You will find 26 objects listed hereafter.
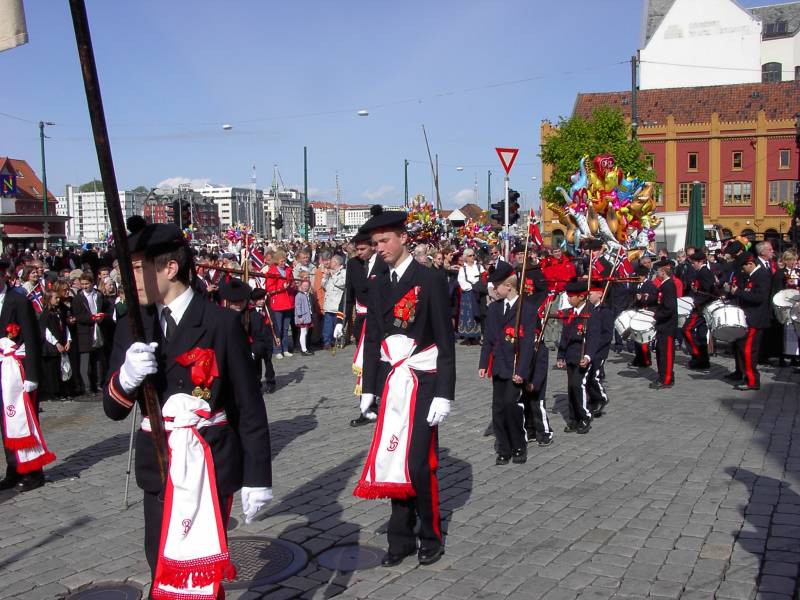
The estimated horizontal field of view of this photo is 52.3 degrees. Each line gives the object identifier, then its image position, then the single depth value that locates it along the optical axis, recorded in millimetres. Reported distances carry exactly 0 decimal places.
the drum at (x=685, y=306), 13570
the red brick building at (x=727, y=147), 63562
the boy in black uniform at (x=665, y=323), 11844
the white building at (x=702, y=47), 67250
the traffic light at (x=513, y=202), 15570
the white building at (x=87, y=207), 136125
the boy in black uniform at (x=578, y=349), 9195
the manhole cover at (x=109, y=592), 4836
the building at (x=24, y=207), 48978
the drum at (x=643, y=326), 12156
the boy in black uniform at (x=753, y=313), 11867
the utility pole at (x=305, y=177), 43469
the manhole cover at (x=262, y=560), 5066
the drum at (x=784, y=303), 12469
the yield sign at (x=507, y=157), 12906
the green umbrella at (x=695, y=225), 24047
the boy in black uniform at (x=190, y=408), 3285
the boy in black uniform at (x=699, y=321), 13508
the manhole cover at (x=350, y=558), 5266
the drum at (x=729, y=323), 11828
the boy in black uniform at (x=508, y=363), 7734
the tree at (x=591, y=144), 54500
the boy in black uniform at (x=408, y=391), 5191
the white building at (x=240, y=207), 167500
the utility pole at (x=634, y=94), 32750
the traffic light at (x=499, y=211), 18453
